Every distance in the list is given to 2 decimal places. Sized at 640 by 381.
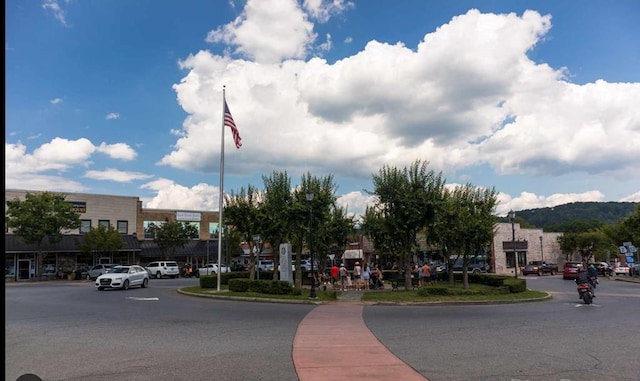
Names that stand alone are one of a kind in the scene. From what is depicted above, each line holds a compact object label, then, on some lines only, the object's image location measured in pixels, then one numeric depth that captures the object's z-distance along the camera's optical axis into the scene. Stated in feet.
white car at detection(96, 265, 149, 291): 100.01
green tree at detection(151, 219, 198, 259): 187.83
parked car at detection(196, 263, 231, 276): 178.13
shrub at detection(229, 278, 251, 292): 83.87
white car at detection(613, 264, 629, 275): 189.83
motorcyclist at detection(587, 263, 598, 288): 79.36
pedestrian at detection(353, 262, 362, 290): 95.41
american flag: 86.75
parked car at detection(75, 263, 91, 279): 159.74
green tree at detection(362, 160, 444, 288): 88.99
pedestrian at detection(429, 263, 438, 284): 124.36
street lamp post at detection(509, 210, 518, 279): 123.61
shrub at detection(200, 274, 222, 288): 97.40
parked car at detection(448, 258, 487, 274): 195.16
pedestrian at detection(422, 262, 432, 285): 101.43
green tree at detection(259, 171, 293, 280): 100.01
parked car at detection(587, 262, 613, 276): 180.92
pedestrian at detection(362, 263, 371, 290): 96.87
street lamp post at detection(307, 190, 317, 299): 74.54
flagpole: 85.50
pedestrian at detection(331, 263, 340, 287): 96.25
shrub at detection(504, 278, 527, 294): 81.20
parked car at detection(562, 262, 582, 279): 150.20
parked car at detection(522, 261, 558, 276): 187.73
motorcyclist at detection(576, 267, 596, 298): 69.97
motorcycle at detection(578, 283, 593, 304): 68.05
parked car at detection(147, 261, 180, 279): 171.63
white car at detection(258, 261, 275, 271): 206.63
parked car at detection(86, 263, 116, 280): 157.48
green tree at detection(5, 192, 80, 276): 148.46
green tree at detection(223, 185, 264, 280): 104.88
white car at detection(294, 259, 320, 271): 201.40
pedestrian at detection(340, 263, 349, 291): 95.09
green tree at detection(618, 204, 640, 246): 168.55
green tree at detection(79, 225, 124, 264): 166.81
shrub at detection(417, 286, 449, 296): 75.31
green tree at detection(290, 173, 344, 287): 93.56
